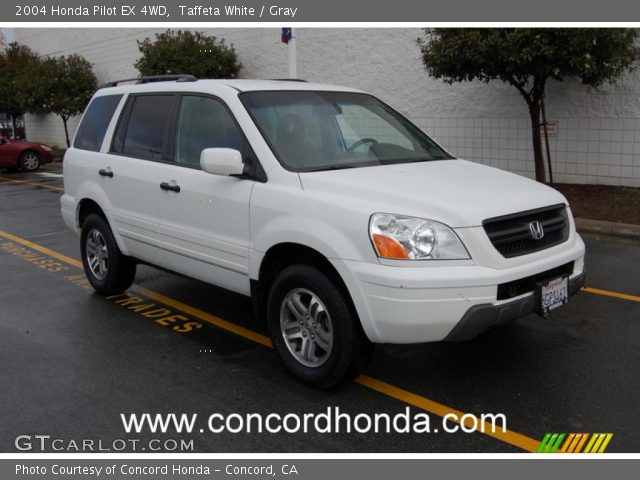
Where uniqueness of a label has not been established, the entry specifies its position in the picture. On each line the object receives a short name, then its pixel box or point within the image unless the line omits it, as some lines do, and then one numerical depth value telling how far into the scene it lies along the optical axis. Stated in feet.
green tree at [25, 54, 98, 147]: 82.48
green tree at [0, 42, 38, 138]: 92.69
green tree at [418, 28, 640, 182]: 32.12
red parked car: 69.36
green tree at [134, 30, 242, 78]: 61.36
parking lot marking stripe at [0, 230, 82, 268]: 26.27
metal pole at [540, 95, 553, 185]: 38.91
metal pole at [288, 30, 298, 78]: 40.91
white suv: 12.10
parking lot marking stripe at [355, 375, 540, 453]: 11.53
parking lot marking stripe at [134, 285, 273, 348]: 16.98
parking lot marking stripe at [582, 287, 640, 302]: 19.88
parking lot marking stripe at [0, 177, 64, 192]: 53.83
